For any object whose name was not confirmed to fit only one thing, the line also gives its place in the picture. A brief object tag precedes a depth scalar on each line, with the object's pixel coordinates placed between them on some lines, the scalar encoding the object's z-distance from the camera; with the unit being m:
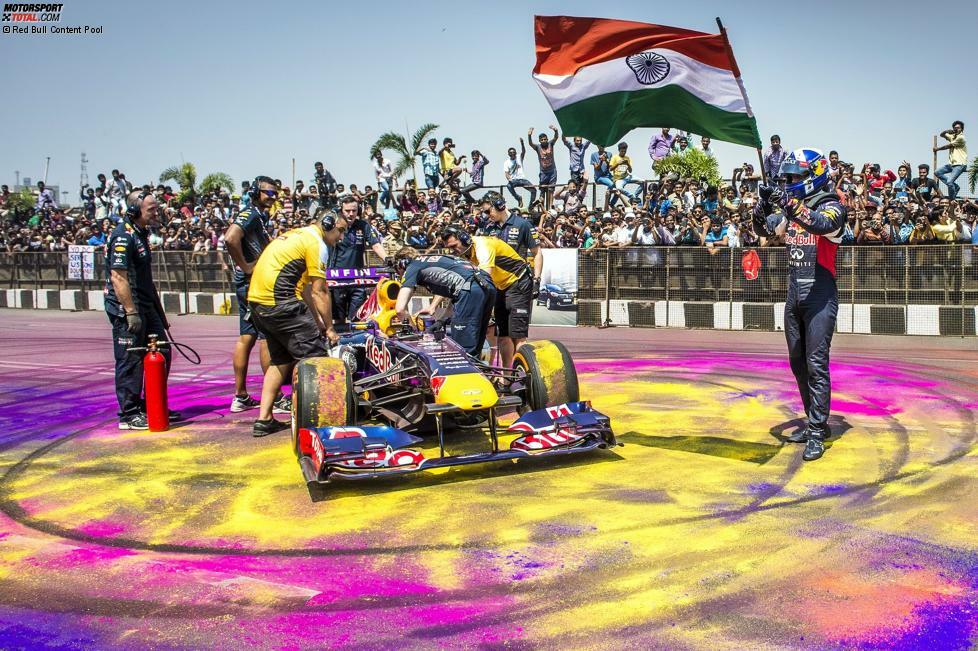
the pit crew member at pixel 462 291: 7.79
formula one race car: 5.50
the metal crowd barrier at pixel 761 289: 14.29
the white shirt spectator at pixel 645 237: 16.91
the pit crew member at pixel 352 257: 10.25
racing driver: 6.08
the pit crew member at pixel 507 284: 8.95
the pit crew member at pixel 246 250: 7.93
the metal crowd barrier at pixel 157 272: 20.81
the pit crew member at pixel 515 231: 9.55
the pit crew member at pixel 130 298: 7.52
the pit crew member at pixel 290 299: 7.11
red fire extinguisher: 7.42
